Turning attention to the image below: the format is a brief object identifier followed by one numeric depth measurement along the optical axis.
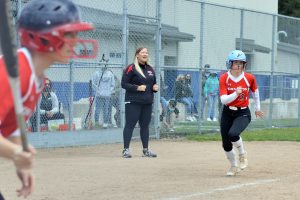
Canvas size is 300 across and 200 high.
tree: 62.66
